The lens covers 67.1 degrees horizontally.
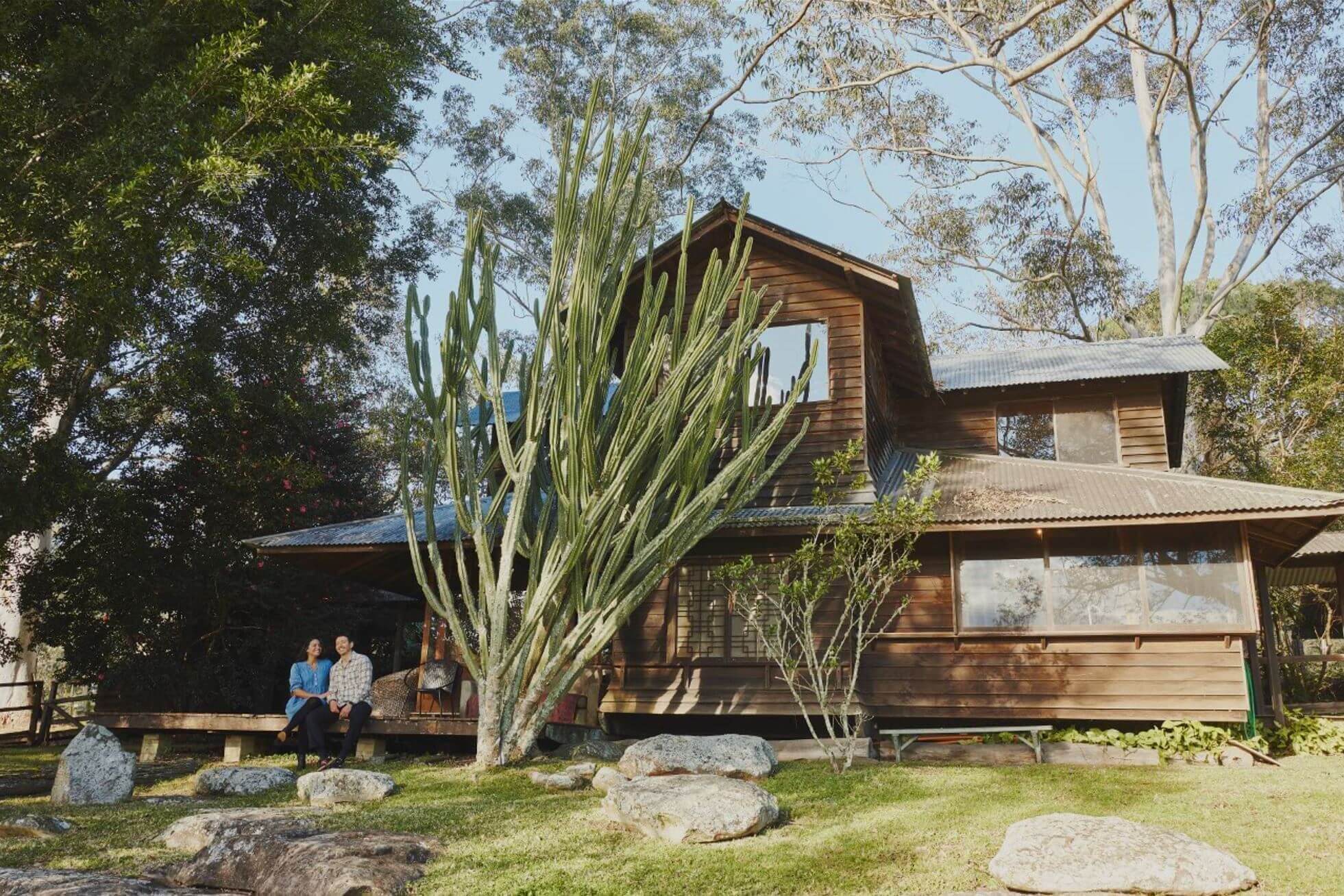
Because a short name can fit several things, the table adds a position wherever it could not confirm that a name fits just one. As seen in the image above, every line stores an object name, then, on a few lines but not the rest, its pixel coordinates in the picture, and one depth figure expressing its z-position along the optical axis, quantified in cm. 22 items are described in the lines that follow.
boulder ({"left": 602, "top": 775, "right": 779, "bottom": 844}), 664
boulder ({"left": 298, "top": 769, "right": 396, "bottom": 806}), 839
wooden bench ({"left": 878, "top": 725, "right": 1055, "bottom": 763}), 1093
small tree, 1066
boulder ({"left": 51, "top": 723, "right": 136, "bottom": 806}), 891
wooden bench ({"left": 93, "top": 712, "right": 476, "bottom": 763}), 1114
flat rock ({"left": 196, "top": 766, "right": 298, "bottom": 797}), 923
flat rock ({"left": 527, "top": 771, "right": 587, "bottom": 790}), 873
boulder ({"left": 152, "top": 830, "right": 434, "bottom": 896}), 545
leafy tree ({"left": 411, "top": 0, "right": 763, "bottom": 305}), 2833
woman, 1052
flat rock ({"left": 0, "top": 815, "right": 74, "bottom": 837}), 714
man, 1061
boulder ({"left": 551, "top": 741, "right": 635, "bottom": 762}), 1099
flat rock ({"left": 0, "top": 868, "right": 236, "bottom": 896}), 494
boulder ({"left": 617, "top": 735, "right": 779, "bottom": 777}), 884
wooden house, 1157
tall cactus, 993
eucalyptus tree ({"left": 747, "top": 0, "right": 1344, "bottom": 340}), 2225
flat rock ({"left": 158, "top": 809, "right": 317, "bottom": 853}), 663
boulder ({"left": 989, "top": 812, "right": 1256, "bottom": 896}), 542
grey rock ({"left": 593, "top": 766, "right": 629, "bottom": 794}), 852
